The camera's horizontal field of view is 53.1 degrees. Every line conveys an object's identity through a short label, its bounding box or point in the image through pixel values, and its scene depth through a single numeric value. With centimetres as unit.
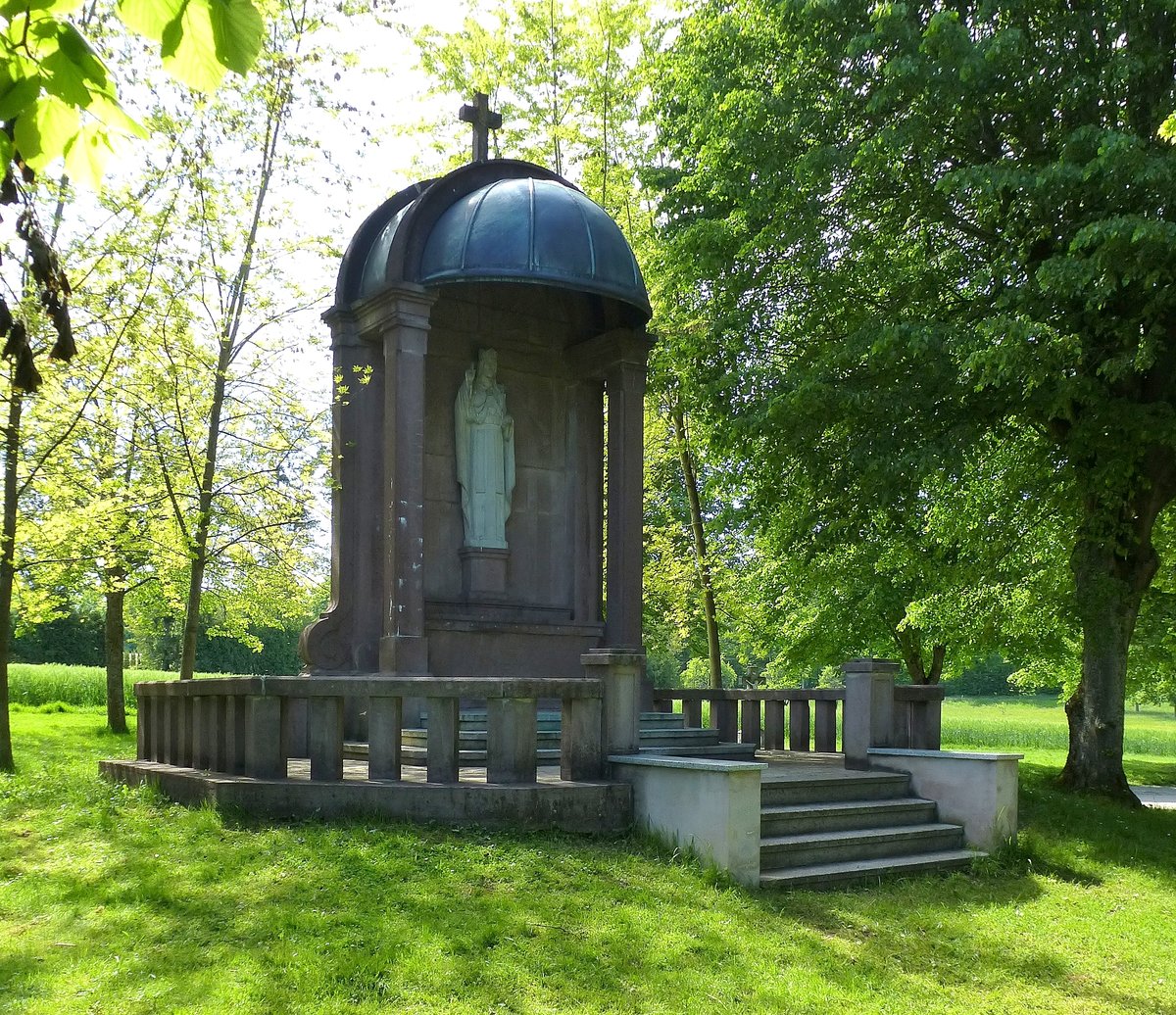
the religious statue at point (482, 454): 1319
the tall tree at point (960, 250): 1230
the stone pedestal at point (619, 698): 910
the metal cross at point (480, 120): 1368
